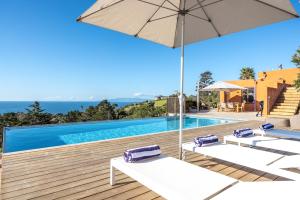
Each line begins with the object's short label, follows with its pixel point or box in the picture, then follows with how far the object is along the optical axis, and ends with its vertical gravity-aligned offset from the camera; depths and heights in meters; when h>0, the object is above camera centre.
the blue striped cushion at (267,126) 6.70 -0.73
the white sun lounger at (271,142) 4.64 -0.92
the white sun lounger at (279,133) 6.21 -0.87
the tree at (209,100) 22.69 +0.28
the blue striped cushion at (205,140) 4.50 -0.80
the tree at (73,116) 15.59 -1.10
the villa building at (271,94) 15.41 +0.74
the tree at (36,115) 15.27 -1.06
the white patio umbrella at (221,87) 17.18 +1.25
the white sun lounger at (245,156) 3.26 -0.95
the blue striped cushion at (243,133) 5.42 -0.76
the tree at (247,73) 32.22 +4.47
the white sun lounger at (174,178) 2.46 -0.99
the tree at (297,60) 11.66 +2.34
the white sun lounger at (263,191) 2.35 -1.01
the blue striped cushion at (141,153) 3.45 -0.85
